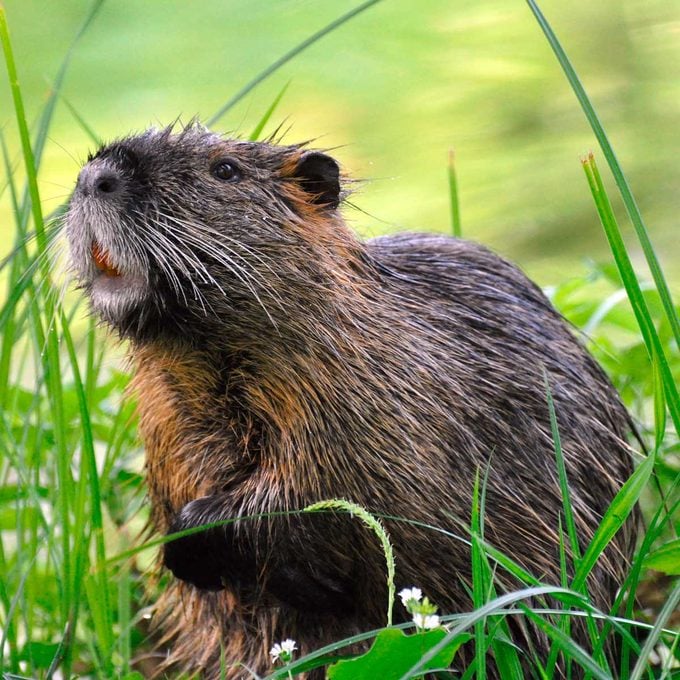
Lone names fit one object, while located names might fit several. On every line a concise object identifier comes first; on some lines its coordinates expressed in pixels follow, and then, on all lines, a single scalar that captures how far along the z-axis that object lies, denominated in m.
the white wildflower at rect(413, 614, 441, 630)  3.59
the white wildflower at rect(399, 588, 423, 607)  3.73
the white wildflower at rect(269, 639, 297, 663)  3.87
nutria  4.82
